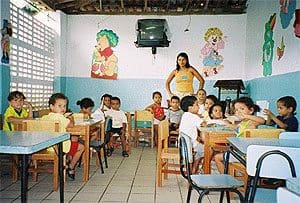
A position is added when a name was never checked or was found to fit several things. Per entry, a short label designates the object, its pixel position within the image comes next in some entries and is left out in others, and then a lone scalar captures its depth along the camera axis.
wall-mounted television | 8.61
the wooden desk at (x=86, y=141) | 4.54
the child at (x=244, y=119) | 3.90
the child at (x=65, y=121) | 4.17
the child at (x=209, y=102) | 6.36
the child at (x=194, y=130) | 4.25
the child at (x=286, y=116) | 4.20
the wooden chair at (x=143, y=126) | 7.69
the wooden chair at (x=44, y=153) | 3.88
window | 6.21
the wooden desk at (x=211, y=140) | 3.92
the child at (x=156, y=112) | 7.86
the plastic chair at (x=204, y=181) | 2.58
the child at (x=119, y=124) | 6.76
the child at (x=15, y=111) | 4.80
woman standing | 7.86
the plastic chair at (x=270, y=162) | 2.24
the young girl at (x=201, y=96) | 7.34
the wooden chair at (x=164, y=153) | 4.20
